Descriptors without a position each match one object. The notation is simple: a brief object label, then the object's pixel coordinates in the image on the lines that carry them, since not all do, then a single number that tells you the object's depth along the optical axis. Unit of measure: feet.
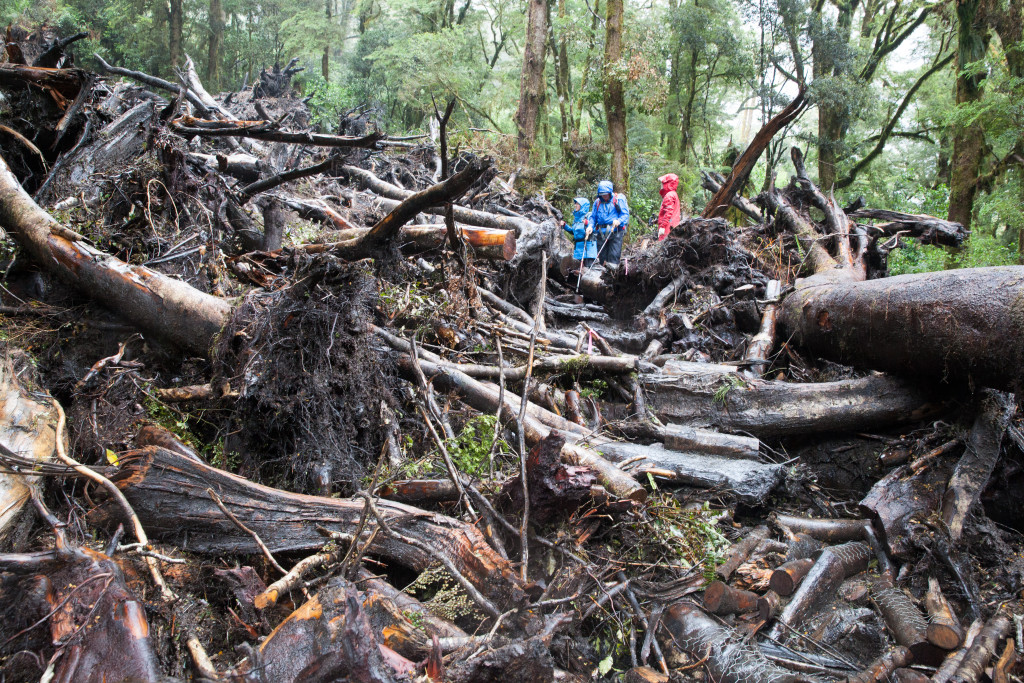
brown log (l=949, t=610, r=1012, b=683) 8.72
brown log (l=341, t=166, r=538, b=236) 20.43
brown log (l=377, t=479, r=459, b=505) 11.81
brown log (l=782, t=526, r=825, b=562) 11.47
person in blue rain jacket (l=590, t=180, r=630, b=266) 30.53
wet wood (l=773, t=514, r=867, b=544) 12.21
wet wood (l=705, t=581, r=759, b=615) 10.18
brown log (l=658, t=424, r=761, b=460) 14.08
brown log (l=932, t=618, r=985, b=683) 8.71
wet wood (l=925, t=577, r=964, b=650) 9.27
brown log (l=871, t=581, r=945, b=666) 9.40
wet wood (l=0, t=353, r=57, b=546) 9.85
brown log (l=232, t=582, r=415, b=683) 7.25
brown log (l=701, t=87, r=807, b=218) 27.66
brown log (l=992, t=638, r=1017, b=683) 8.76
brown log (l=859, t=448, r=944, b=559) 11.43
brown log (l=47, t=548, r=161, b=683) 7.33
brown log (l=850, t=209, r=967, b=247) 25.71
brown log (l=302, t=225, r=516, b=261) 14.69
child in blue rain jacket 29.96
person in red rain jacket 33.37
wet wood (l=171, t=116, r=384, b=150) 15.37
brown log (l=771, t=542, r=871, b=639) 10.27
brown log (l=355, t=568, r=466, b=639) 9.11
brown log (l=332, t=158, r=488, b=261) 10.44
